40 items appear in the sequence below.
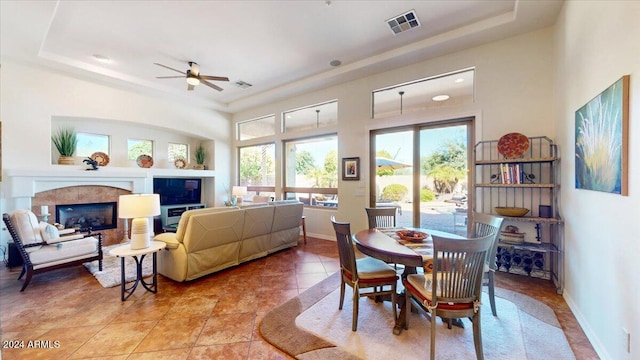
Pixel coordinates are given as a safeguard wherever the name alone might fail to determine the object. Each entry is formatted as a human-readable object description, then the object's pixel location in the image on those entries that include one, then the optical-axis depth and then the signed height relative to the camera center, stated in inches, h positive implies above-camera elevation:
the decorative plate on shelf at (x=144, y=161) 245.9 +18.8
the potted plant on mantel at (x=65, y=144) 197.6 +29.0
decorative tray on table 101.6 -23.5
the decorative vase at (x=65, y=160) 196.4 +15.9
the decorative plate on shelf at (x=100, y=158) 216.4 +19.5
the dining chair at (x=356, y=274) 90.7 -35.1
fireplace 198.3 -29.2
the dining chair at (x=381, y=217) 141.6 -21.4
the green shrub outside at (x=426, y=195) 174.4 -11.1
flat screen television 261.0 -11.1
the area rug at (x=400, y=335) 78.2 -53.8
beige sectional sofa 129.3 -34.0
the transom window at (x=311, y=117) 227.9 +60.2
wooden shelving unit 125.2 -11.2
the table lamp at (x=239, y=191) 258.5 -11.5
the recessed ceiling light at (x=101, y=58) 175.2 +86.5
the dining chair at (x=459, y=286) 71.8 -31.2
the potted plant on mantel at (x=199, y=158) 288.4 +25.6
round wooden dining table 84.5 -25.0
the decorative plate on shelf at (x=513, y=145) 133.1 +18.3
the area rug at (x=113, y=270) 133.9 -52.9
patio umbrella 188.3 +11.7
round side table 111.8 -39.2
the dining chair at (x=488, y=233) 96.2 -23.8
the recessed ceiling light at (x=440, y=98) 168.8 +55.7
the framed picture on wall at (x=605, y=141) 66.6 +11.9
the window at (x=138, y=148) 244.7 +32.4
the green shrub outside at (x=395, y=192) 187.4 -9.5
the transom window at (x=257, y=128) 272.1 +59.7
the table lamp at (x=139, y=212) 111.0 -14.4
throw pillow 129.3 -27.8
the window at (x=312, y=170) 228.1 +9.6
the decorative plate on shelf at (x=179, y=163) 273.9 +18.6
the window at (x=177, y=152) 276.1 +32.0
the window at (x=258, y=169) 273.7 +12.5
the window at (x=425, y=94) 162.2 +60.2
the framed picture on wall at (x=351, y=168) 204.7 +9.4
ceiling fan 174.9 +72.3
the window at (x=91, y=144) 216.2 +32.3
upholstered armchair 122.0 -33.9
